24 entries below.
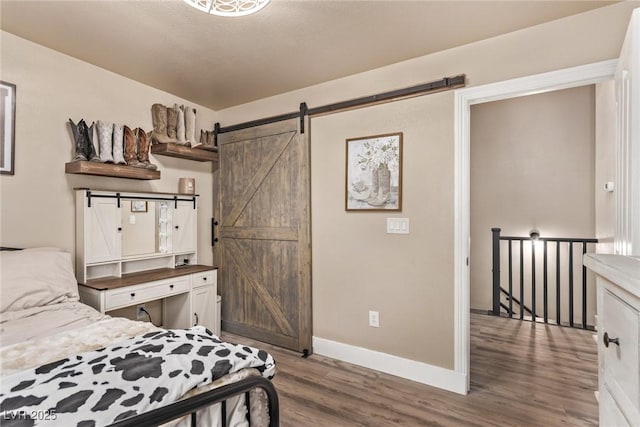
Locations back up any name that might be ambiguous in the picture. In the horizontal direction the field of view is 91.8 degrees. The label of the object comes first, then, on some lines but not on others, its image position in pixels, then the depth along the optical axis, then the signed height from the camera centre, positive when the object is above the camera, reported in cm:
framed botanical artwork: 258 +34
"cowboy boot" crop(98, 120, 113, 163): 257 +59
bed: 87 -56
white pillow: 183 -43
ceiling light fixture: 161 +113
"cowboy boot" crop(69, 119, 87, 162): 246 +55
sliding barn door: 301 -24
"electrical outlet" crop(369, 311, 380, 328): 266 -92
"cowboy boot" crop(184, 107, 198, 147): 325 +93
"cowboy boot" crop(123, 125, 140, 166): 275 +58
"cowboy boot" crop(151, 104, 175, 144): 303 +87
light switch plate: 254 -11
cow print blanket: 86 -55
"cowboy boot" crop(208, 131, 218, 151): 352 +83
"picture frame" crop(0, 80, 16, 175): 217 +60
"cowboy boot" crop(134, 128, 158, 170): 288 +60
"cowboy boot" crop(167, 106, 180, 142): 313 +91
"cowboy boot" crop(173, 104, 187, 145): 319 +89
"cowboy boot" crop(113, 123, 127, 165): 264 +57
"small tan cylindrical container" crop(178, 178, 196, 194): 329 +28
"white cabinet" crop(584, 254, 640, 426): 71 -33
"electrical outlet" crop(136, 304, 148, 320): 297 -97
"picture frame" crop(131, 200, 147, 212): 289 +6
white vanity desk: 251 -41
